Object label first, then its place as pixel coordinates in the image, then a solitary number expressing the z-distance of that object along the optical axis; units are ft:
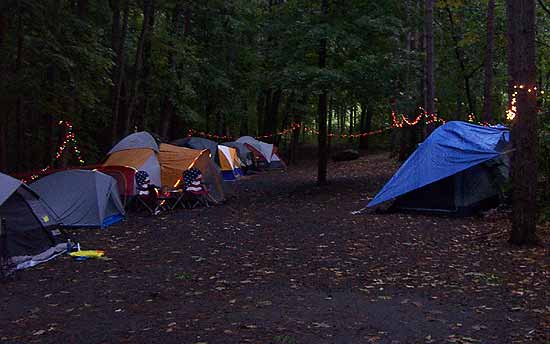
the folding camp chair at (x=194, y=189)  46.80
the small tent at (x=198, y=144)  69.31
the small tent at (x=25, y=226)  27.07
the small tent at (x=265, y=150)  92.07
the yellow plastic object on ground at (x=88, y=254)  28.62
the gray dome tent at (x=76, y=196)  37.19
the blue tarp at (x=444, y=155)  37.60
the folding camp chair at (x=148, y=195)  44.19
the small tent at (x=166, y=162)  46.98
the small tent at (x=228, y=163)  76.48
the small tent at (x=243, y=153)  85.76
